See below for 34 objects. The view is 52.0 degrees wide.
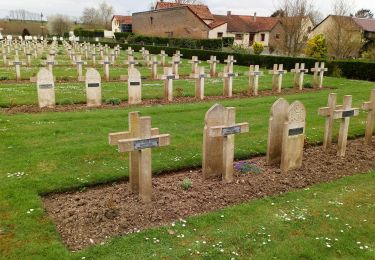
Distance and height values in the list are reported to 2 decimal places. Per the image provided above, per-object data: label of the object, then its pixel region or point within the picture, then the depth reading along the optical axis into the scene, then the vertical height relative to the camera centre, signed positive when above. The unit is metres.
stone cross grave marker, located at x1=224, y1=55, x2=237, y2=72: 21.49 -0.56
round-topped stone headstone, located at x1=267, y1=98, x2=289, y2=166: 6.84 -1.41
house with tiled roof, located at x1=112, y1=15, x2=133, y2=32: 80.25 +5.10
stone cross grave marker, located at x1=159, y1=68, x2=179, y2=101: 14.06 -1.19
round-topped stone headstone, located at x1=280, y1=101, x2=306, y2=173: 6.55 -1.47
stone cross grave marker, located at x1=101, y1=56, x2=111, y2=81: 18.71 -0.95
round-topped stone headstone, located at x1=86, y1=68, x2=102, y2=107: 12.38 -1.29
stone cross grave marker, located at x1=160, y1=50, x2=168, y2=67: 26.92 -0.65
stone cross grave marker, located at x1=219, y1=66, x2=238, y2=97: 15.43 -1.26
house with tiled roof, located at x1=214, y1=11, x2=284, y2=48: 62.06 +3.44
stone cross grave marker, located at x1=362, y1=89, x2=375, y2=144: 8.30 -1.36
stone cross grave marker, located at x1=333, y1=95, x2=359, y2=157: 7.54 -1.28
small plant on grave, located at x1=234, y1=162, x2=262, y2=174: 6.73 -2.05
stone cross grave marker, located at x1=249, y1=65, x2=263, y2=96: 16.19 -1.12
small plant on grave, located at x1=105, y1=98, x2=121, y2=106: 13.12 -1.80
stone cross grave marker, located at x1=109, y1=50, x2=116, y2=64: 26.62 -0.74
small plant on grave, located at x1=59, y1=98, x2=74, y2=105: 12.83 -1.81
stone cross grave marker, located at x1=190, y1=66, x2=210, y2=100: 14.53 -1.22
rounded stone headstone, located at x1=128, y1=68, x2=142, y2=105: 13.14 -1.31
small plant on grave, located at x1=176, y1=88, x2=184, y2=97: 15.17 -1.70
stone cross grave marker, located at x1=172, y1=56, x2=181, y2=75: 19.64 -0.71
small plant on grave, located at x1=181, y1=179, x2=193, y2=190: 6.02 -2.08
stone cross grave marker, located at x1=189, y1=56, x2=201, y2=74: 20.65 -0.72
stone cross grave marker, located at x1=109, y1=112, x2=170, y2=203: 5.12 -1.25
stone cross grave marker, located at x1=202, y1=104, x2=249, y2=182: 6.04 -1.44
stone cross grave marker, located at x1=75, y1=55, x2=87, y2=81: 18.80 -0.85
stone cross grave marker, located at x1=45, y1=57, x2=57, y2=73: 17.06 -0.73
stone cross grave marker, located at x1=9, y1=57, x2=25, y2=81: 17.56 -0.93
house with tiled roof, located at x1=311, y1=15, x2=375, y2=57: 32.38 +1.29
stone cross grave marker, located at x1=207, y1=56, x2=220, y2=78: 22.89 -0.96
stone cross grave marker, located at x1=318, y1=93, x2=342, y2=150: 7.40 -1.24
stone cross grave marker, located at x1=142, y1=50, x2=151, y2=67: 26.62 -0.73
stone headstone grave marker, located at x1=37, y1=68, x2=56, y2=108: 11.96 -1.32
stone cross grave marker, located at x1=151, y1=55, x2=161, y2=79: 19.93 -0.98
